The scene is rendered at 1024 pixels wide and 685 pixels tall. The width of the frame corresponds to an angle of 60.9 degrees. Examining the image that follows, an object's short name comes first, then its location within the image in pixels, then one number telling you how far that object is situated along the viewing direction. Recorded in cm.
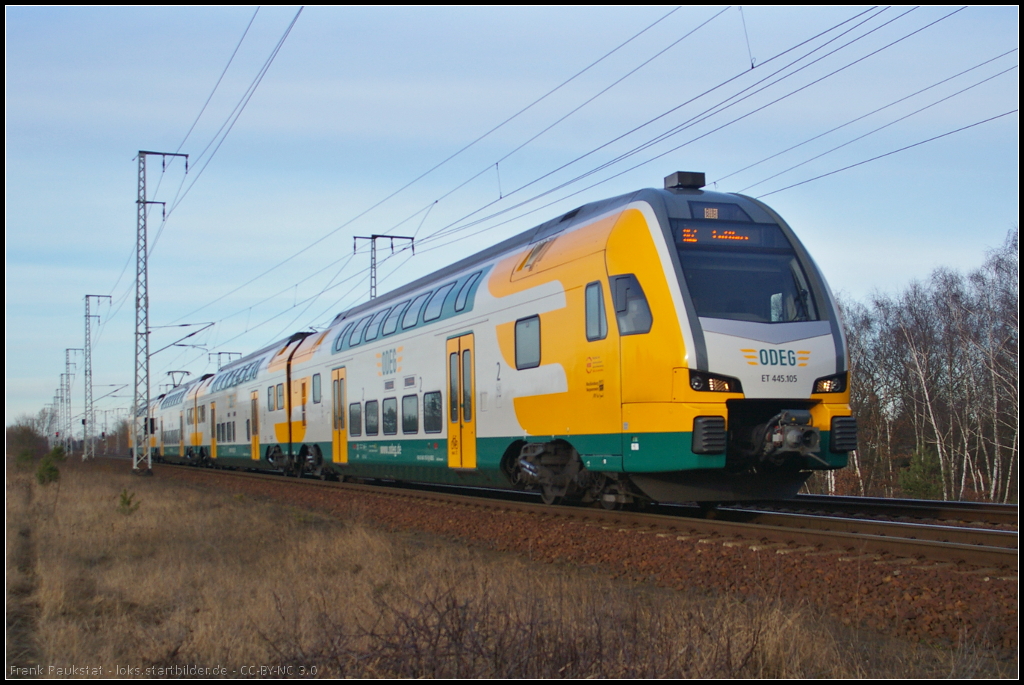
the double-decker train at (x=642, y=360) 946
